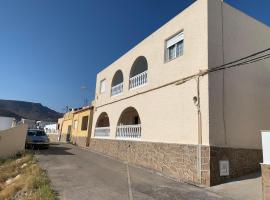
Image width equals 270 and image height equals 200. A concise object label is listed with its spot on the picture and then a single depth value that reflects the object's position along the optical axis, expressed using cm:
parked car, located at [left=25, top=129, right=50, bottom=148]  1428
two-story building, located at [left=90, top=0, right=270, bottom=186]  655
